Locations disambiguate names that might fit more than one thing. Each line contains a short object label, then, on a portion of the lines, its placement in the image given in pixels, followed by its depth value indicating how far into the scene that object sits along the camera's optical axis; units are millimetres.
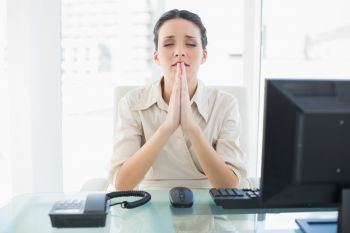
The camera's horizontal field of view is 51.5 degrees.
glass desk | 917
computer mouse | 1031
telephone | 890
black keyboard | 1043
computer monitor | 722
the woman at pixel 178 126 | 1336
